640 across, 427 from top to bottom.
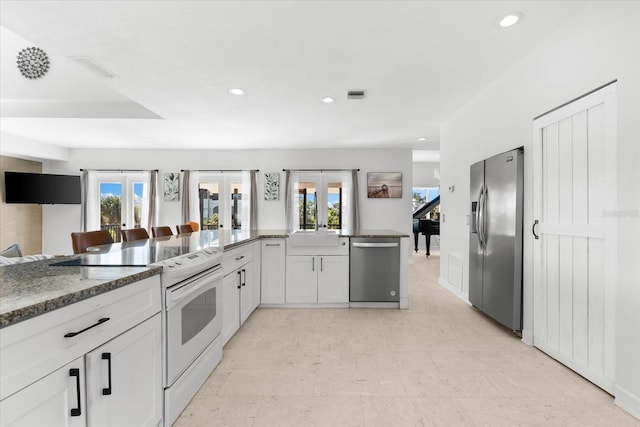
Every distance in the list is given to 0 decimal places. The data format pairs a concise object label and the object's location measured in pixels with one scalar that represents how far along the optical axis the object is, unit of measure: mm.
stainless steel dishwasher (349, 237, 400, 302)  3656
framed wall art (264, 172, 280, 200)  7234
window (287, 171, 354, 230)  7207
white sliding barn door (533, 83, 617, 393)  1909
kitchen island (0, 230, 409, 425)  843
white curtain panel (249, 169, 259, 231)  7094
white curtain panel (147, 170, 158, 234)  7094
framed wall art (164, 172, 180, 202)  7238
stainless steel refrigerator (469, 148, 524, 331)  2754
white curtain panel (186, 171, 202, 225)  7219
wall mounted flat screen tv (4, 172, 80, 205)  6371
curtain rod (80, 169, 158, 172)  7145
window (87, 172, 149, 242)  7219
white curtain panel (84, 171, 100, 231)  7113
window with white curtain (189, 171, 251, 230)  7285
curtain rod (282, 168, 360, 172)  7113
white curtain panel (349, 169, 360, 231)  7039
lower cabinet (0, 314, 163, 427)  876
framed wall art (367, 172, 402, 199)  7156
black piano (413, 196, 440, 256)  8164
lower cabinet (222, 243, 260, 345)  2578
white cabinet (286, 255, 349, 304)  3701
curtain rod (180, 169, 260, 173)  7223
